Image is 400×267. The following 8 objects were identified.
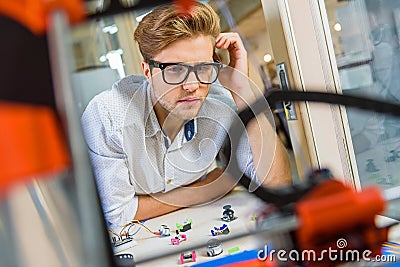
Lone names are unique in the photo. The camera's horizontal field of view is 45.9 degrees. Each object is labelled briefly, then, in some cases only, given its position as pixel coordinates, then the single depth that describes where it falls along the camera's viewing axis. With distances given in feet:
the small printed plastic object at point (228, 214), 3.51
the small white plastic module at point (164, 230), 3.50
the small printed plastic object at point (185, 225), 3.50
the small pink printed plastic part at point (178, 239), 3.29
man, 3.54
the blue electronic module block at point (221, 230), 3.41
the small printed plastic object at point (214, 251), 2.54
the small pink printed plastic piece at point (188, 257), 2.58
